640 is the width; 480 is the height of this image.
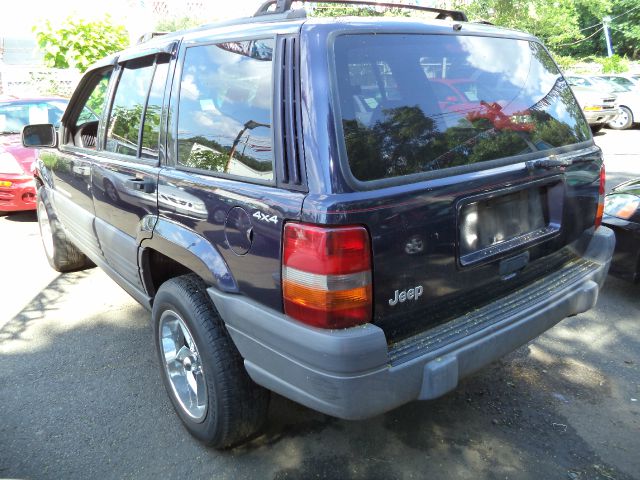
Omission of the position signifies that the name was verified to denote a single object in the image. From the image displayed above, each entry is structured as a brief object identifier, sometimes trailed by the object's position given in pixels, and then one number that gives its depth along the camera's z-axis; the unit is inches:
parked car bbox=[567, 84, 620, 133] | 558.9
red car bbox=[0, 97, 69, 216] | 271.9
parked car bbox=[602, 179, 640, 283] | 158.4
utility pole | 1257.6
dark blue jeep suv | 80.2
